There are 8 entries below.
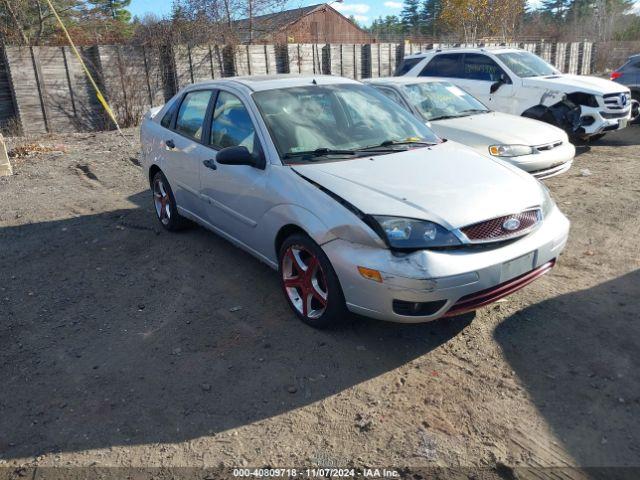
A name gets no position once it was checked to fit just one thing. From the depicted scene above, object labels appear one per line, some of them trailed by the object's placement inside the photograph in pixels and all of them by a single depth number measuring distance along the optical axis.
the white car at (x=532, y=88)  9.17
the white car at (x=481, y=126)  6.57
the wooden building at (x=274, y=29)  18.41
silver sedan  3.19
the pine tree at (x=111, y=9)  22.58
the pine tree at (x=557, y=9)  71.81
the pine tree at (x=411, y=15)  74.62
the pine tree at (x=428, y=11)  66.00
